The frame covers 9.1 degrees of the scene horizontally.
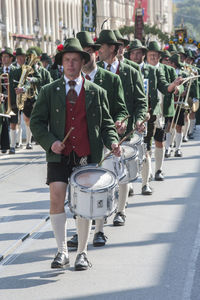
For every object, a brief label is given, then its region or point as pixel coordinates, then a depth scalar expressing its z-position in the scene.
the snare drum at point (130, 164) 12.29
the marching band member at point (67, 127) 10.25
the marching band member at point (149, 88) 16.12
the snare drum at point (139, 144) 13.40
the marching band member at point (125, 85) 13.16
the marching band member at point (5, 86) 24.48
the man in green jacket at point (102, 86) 11.66
